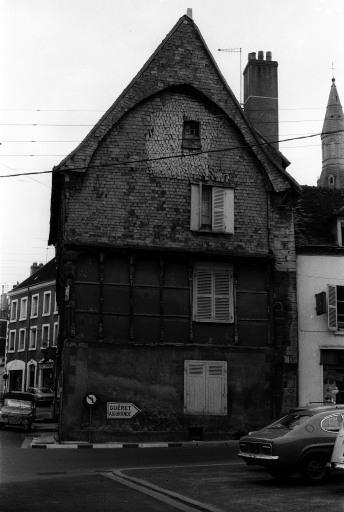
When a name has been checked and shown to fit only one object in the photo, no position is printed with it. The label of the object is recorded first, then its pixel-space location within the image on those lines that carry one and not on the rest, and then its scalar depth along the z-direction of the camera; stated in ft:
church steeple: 256.32
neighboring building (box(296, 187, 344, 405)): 84.17
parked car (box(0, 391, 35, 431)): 95.61
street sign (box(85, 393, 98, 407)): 73.76
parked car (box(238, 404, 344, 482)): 44.06
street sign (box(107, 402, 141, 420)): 75.31
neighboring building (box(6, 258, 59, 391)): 189.57
